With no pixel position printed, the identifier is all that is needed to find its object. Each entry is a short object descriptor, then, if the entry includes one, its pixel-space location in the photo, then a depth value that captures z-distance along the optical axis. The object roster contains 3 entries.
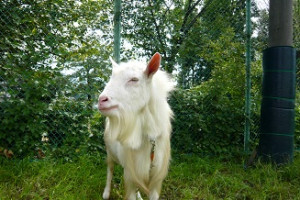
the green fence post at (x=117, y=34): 4.00
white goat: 2.20
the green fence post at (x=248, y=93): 4.48
